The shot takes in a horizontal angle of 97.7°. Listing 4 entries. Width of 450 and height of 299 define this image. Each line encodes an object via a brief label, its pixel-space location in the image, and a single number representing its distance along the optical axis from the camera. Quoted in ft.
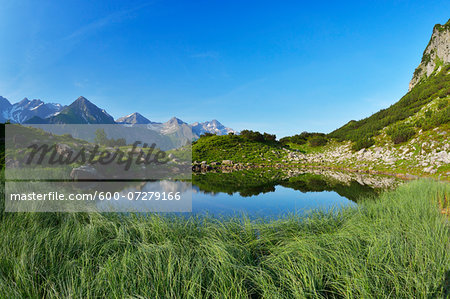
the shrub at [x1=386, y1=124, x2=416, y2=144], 93.61
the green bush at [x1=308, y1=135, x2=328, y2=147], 158.21
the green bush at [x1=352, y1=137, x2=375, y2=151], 112.24
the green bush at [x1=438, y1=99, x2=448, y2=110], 105.98
